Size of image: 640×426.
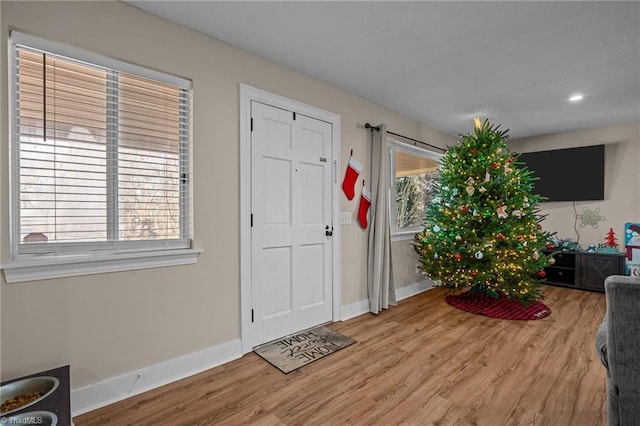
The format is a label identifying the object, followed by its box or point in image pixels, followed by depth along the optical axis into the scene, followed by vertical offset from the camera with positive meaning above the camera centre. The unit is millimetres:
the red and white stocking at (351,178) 3342 +376
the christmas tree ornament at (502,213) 3392 -15
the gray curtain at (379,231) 3467 -228
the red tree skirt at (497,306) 3359 -1140
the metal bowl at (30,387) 1431 -864
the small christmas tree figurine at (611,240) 4406 -413
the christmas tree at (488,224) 3459 -151
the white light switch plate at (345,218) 3307 -77
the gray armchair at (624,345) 1295 -589
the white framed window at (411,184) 4191 +414
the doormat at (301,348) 2352 -1178
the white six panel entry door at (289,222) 2607 -105
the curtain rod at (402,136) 3527 +1006
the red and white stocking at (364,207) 3492 +49
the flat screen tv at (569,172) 4570 +626
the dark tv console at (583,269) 4188 -828
